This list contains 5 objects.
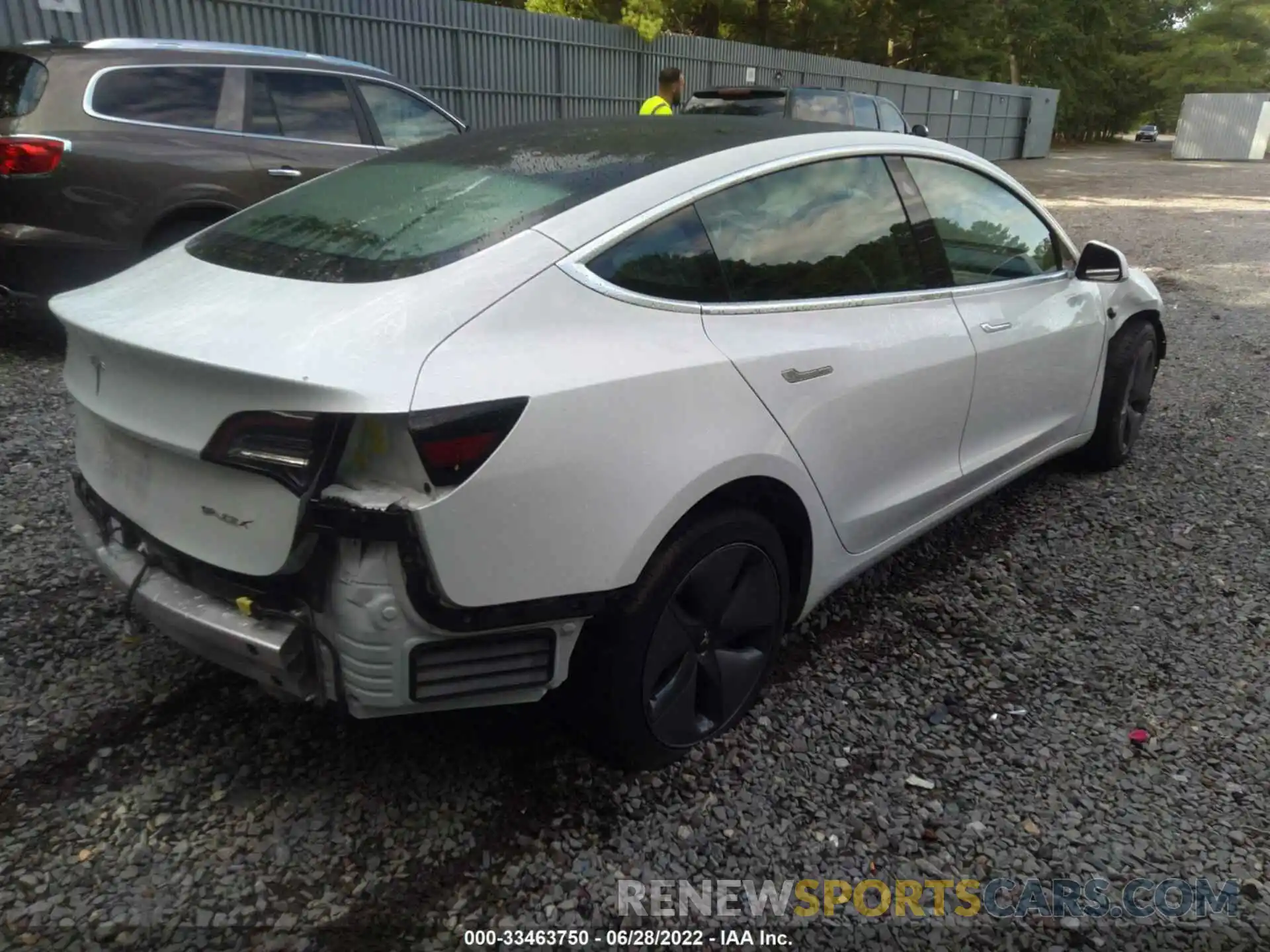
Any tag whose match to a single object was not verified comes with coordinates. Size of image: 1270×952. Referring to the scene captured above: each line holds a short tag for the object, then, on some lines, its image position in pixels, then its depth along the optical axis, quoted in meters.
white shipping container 37.25
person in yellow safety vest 9.05
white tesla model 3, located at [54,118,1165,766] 1.92
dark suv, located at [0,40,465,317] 5.37
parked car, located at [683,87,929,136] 10.95
